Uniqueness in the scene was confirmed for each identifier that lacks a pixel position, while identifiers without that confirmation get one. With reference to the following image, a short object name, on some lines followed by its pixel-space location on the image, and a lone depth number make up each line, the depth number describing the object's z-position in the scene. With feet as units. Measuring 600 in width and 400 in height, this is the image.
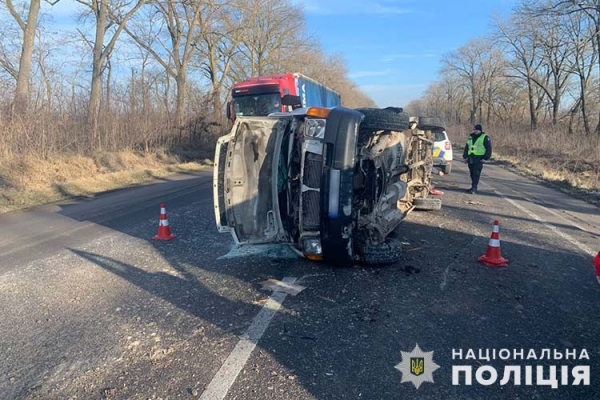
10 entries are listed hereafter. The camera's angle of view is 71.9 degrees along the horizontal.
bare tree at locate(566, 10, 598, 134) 82.10
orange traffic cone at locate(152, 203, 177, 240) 19.94
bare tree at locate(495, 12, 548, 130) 117.70
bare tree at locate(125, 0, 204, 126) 74.79
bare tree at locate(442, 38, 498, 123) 168.45
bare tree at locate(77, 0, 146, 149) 52.22
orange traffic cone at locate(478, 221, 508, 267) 15.78
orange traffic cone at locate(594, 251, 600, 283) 12.31
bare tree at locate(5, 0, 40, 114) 41.89
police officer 33.01
